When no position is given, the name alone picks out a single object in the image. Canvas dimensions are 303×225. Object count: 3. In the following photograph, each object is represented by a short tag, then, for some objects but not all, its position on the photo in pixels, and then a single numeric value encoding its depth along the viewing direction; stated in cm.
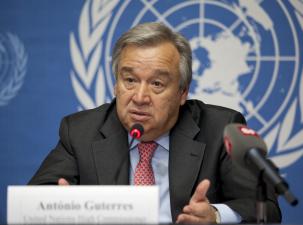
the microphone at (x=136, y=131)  503
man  586
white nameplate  368
